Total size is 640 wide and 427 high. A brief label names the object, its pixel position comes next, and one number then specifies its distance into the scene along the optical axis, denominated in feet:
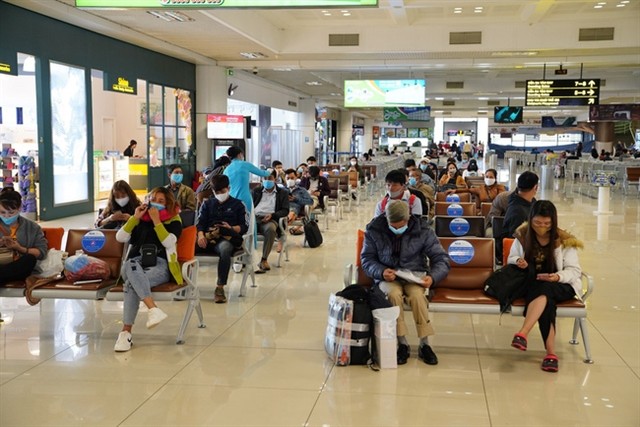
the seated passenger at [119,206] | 22.62
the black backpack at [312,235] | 36.63
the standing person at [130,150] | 68.13
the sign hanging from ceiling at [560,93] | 65.77
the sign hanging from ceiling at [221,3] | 21.08
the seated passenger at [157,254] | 18.42
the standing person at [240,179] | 30.30
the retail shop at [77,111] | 45.70
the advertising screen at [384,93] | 73.00
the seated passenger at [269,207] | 30.88
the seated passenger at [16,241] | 19.38
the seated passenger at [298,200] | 36.98
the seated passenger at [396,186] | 24.80
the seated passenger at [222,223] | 24.14
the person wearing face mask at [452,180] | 42.01
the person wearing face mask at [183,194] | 31.12
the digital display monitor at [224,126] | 70.74
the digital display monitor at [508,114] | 96.84
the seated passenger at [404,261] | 17.58
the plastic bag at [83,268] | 19.39
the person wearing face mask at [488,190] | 35.01
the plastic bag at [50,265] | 19.81
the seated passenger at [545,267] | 17.33
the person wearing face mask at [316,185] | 44.09
